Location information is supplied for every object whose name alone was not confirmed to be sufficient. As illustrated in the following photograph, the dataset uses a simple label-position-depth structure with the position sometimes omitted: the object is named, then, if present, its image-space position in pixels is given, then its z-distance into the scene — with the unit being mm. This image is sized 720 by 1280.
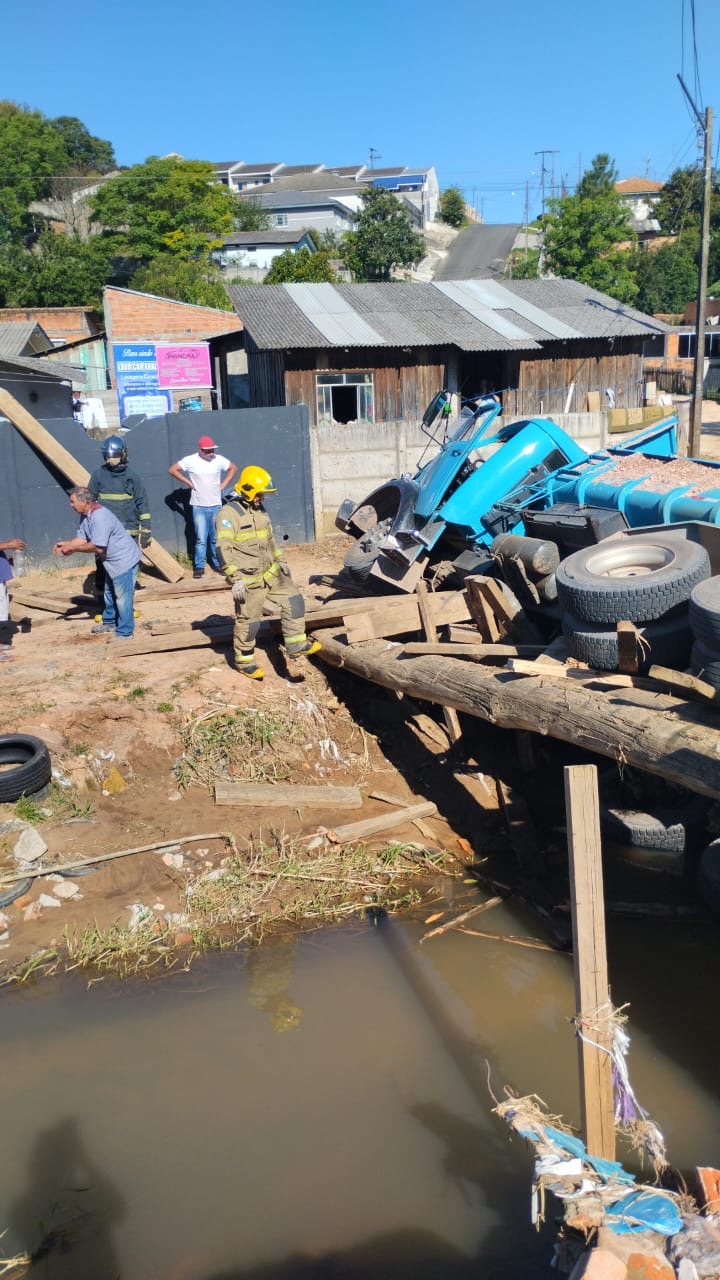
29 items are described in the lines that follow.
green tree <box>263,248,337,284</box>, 38562
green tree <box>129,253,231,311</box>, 40688
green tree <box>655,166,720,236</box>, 55000
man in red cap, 11469
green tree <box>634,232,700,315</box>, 47500
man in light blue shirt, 8383
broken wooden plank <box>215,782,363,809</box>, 6934
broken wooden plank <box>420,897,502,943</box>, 5940
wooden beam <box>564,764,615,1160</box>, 3365
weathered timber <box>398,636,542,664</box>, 7000
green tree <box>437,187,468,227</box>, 75625
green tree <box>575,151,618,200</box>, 61562
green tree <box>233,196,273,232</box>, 58844
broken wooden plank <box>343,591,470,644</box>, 7996
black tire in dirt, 6398
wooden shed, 20281
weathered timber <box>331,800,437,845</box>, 6699
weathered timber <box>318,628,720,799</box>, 4719
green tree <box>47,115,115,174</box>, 78625
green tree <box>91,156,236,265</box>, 47500
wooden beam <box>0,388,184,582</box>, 11562
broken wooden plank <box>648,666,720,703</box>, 4965
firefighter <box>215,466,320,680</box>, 7531
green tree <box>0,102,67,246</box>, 53750
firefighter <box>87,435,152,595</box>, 9797
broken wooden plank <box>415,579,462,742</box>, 7539
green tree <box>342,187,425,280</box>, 47844
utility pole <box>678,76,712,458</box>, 19906
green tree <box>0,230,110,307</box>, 44406
